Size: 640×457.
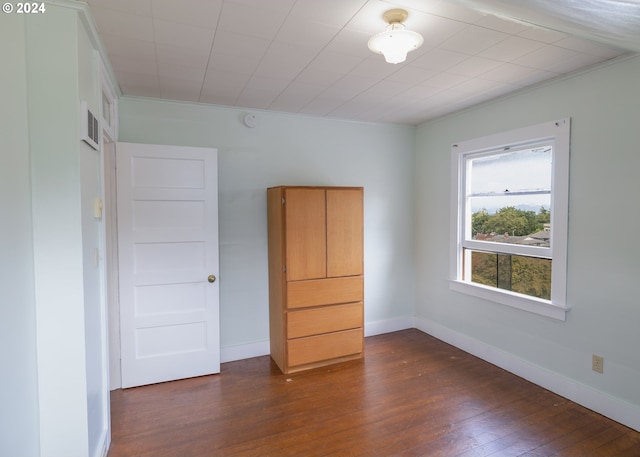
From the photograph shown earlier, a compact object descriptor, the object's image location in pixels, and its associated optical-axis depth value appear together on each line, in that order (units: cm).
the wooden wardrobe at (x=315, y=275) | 329
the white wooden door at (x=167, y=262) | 301
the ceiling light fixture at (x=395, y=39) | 184
